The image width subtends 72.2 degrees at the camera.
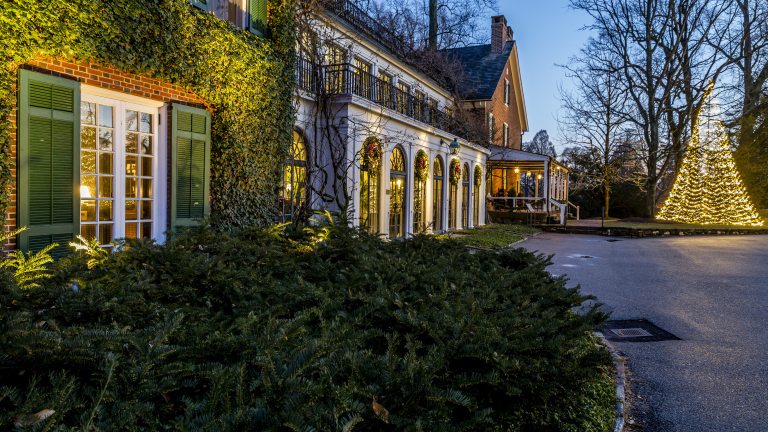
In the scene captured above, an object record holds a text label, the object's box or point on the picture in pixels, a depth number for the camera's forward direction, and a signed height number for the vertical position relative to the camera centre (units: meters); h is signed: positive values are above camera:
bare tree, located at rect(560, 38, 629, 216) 29.44 +5.34
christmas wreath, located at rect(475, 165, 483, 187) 23.19 +1.33
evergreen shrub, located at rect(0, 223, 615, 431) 1.94 -0.71
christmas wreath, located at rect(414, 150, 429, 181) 17.06 +1.27
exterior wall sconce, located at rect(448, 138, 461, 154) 18.25 +2.09
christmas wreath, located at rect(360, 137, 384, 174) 13.09 +1.26
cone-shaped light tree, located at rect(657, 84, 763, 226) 26.97 +1.38
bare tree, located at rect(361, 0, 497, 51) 22.45 +9.29
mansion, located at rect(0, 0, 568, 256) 5.91 +1.24
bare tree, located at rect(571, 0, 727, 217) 27.58 +7.63
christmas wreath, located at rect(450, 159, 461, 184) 19.89 +1.31
